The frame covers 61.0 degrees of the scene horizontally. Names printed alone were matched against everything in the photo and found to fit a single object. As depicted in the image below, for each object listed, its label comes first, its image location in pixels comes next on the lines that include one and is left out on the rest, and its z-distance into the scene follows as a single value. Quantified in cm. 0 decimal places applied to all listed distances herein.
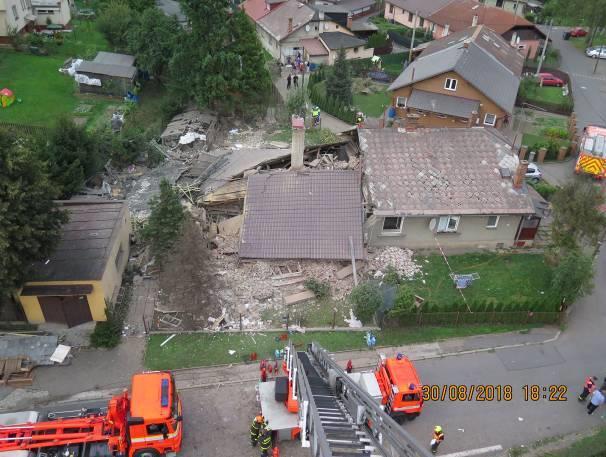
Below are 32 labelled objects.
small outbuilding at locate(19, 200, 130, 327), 2048
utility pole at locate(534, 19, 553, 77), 4816
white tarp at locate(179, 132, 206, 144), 3512
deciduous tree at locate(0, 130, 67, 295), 1803
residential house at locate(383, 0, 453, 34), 6144
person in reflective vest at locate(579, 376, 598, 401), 1905
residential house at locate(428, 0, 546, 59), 5294
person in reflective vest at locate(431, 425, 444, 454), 1683
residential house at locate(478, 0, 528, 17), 6488
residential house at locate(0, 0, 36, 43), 4759
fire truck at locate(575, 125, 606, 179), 3366
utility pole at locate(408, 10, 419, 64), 6127
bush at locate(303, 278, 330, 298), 2356
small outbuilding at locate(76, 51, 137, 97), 4334
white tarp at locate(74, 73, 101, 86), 4356
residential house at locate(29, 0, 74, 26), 5503
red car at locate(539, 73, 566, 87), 4841
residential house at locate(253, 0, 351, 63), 5300
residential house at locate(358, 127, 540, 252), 2561
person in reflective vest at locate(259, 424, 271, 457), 1648
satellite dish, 2589
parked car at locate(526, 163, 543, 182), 3344
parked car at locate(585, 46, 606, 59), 5466
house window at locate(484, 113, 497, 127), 3812
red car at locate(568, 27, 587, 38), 6128
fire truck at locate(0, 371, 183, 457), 1546
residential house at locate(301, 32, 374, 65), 5219
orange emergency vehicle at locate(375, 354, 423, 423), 1761
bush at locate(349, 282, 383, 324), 2138
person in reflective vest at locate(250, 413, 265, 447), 1686
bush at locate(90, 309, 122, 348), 2081
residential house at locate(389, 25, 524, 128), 3778
